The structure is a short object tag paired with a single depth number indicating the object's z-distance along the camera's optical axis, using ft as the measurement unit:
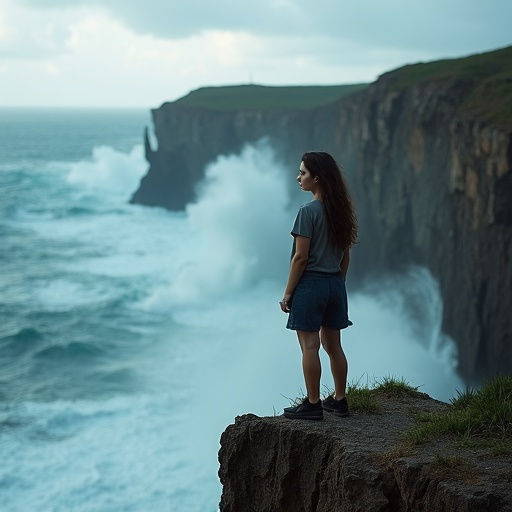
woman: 24.35
